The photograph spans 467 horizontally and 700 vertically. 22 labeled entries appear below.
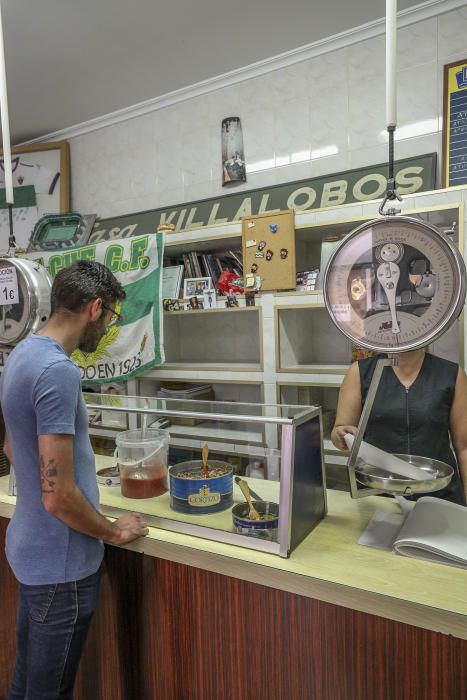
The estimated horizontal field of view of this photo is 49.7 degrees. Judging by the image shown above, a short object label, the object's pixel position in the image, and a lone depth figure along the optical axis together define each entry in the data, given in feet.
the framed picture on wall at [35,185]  14.23
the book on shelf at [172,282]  11.55
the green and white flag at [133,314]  11.16
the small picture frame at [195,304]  10.98
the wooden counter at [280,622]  3.53
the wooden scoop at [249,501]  4.57
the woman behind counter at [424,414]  6.17
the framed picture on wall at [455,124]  9.01
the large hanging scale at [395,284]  3.77
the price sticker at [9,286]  5.73
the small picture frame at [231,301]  10.43
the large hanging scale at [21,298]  5.61
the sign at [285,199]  9.49
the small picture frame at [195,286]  11.18
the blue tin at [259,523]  4.31
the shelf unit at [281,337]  8.80
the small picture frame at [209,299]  10.82
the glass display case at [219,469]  4.31
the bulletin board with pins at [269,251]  9.75
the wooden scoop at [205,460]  5.16
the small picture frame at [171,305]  11.34
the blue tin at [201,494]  4.87
